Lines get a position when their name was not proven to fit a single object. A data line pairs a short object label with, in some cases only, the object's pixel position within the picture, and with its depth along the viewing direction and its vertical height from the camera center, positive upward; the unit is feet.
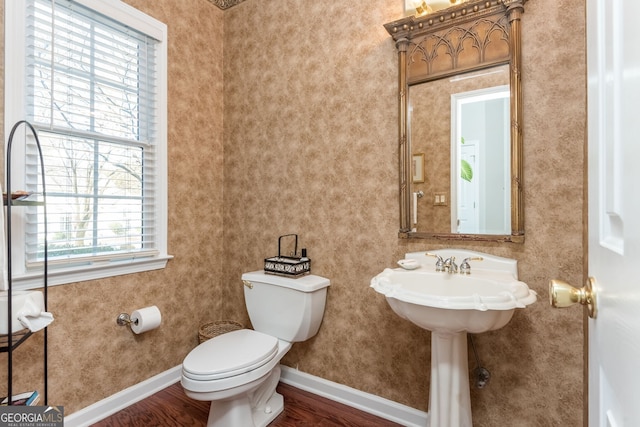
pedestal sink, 3.85 -1.07
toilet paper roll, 6.20 -1.95
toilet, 4.85 -2.21
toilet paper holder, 6.26 -1.96
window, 5.12 +1.51
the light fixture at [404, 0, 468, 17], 5.41 +3.50
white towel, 4.15 -1.27
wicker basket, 7.27 -2.57
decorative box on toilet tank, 6.53 -0.97
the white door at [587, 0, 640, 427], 1.19 +0.03
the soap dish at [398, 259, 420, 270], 5.37 -0.78
